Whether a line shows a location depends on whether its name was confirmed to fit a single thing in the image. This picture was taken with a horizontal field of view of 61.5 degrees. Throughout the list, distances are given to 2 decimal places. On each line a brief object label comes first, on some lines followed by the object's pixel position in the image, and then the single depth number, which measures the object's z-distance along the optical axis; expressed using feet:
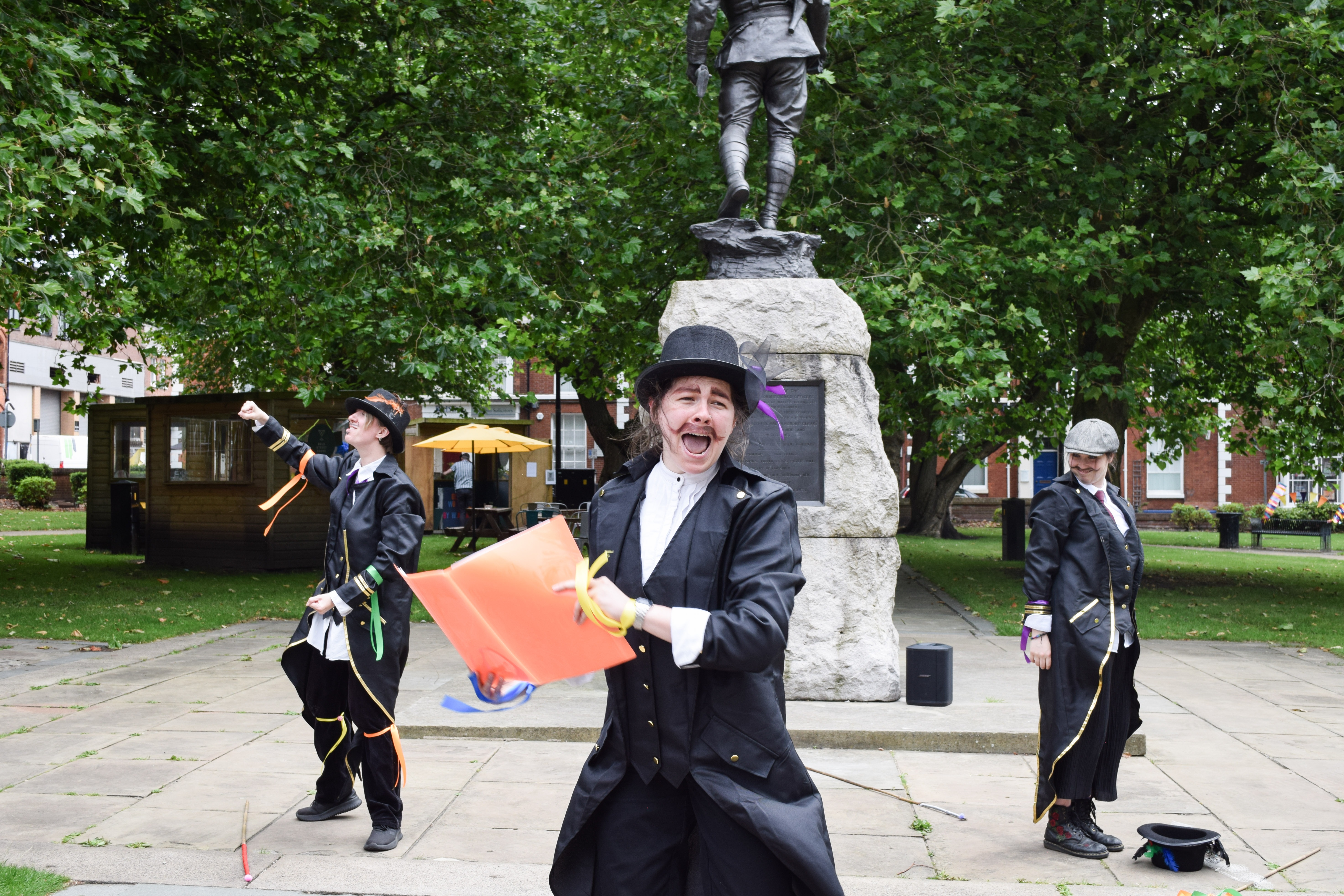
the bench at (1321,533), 88.84
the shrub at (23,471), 120.88
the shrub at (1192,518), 121.19
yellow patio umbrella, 74.69
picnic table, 69.56
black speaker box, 23.39
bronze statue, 25.44
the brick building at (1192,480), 135.74
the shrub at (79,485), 117.80
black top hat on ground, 14.90
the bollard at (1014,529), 68.59
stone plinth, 24.35
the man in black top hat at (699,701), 8.23
